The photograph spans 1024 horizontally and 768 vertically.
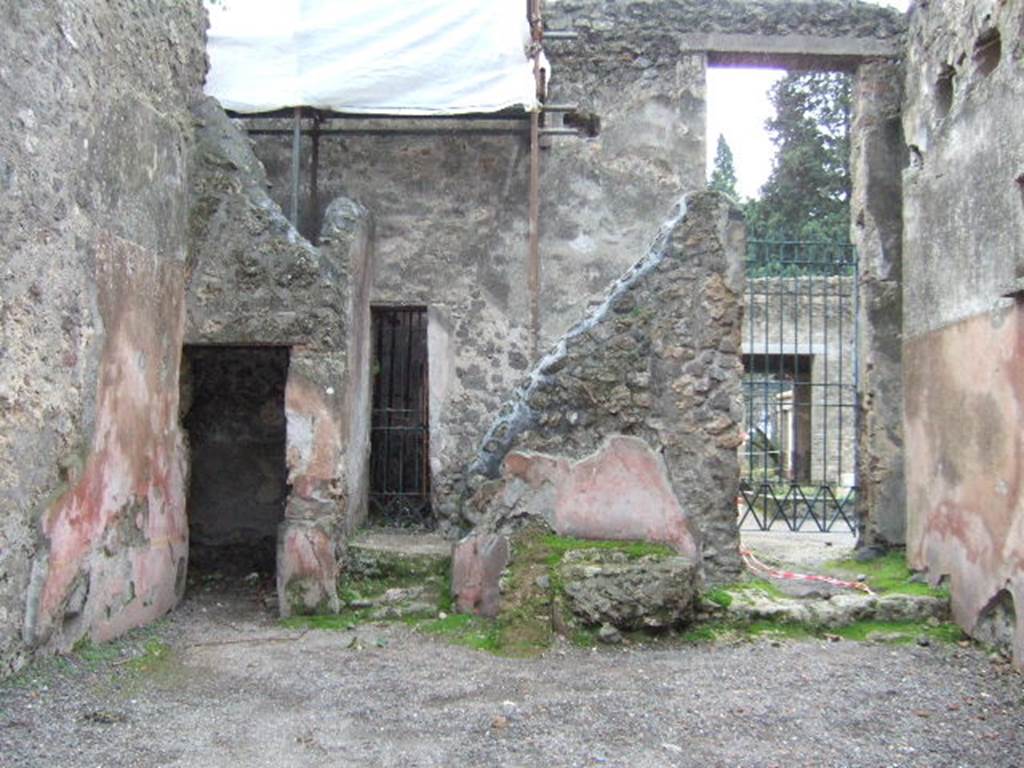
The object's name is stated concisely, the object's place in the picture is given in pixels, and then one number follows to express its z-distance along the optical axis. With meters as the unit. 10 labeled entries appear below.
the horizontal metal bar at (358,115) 7.89
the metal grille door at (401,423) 8.03
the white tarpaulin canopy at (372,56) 7.57
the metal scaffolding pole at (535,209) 7.83
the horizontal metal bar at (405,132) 8.05
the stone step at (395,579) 6.09
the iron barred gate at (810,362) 14.53
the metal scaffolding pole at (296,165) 7.50
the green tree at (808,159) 23.45
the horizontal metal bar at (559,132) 8.19
